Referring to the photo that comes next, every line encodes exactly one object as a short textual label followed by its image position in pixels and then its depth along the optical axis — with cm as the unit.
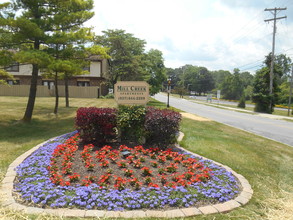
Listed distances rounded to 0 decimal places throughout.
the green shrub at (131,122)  607
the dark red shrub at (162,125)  575
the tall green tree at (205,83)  9994
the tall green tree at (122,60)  2325
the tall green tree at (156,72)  3597
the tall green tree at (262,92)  2908
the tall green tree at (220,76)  13131
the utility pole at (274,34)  2653
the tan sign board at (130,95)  656
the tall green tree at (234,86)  7506
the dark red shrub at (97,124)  599
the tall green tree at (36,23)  792
